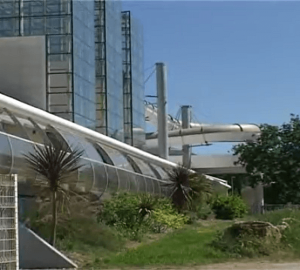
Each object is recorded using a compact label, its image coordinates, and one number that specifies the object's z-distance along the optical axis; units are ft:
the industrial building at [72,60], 146.72
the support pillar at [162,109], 197.67
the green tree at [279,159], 200.44
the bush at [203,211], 131.95
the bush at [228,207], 148.15
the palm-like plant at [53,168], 73.77
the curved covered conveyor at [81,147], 76.33
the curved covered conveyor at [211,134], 219.41
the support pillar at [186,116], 245.24
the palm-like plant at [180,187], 126.31
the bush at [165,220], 98.71
